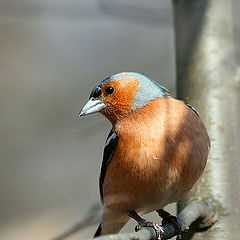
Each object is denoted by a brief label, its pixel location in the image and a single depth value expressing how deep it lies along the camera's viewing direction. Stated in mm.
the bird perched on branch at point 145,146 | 6398
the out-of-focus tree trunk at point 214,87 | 7156
